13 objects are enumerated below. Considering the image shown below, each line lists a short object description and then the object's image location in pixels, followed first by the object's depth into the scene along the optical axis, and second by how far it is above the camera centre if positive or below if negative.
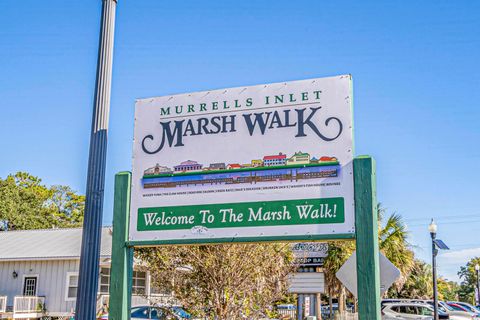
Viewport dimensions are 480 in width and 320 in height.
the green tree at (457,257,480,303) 80.00 +1.28
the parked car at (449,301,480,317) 32.20 -1.03
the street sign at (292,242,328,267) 15.30 +1.28
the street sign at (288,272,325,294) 20.81 +0.23
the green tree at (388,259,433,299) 49.59 +0.13
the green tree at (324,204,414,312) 25.19 +1.74
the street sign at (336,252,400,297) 7.52 +0.21
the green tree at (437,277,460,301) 68.32 +0.18
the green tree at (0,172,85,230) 48.12 +7.44
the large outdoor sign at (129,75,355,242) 6.64 +1.55
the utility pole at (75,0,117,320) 7.41 +1.48
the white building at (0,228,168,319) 24.83 +0.38
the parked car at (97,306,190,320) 11.01 -0.52
